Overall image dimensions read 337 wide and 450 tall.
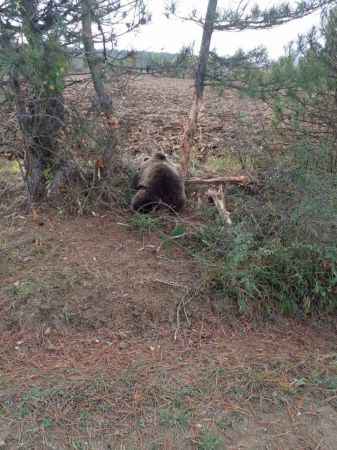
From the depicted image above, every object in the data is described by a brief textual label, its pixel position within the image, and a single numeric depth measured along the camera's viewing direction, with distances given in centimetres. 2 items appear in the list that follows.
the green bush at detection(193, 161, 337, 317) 345
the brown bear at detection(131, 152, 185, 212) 431
